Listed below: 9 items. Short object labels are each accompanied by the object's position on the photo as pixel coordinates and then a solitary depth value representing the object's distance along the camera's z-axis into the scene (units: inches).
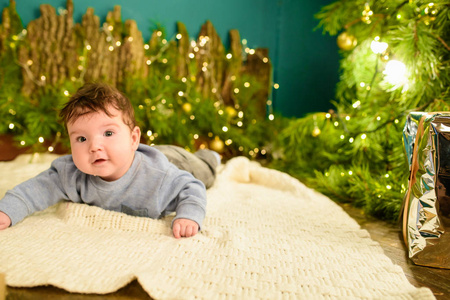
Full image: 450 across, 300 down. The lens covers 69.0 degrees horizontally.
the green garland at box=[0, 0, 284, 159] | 65.4
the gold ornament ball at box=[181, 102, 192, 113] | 76.9
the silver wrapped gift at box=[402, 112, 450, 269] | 29.0
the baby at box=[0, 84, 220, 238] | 31.7
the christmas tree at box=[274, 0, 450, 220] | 45.4
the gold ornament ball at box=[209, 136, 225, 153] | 78.9
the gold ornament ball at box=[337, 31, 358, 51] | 62.9
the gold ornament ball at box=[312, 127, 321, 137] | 64.3
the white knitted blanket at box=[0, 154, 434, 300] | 23.9
